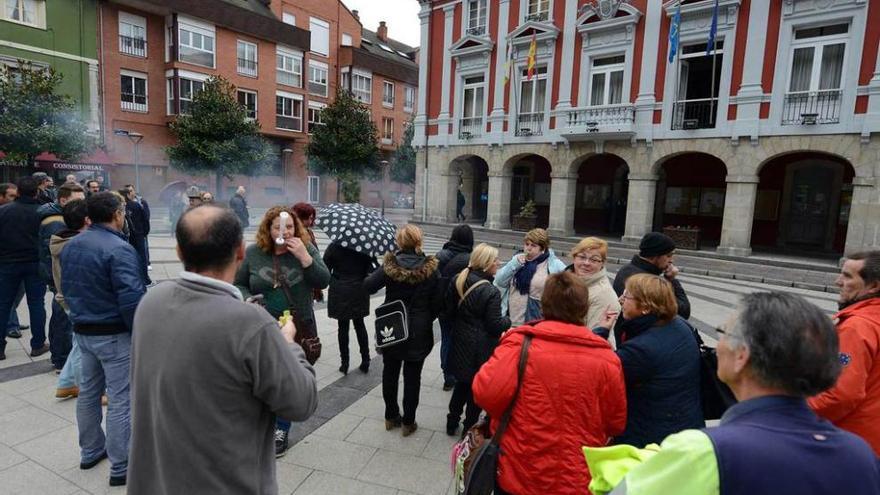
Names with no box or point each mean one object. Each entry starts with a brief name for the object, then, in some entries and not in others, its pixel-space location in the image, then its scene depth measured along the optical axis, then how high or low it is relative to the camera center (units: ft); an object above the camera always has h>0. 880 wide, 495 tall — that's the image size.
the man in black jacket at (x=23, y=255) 16.90 -2.76
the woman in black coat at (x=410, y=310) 13.07 -3.12
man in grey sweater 5.25 -2.10
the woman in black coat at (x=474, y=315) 11.96 -2.92
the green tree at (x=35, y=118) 57.67 +7.39
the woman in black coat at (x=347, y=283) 15.67 -2.96
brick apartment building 86.84 +24.28
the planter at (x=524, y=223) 66.49 -2.90
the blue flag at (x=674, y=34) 48.08 +17.53
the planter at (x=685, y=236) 52.54 -2.92
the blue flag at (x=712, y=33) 45.27 +16.66
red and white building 44.88 +10.40
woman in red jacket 7.04 -2.91
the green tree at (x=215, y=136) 81.71 +8.73
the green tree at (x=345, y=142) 93.35 +9.85
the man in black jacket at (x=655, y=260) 12.50 -1.38
